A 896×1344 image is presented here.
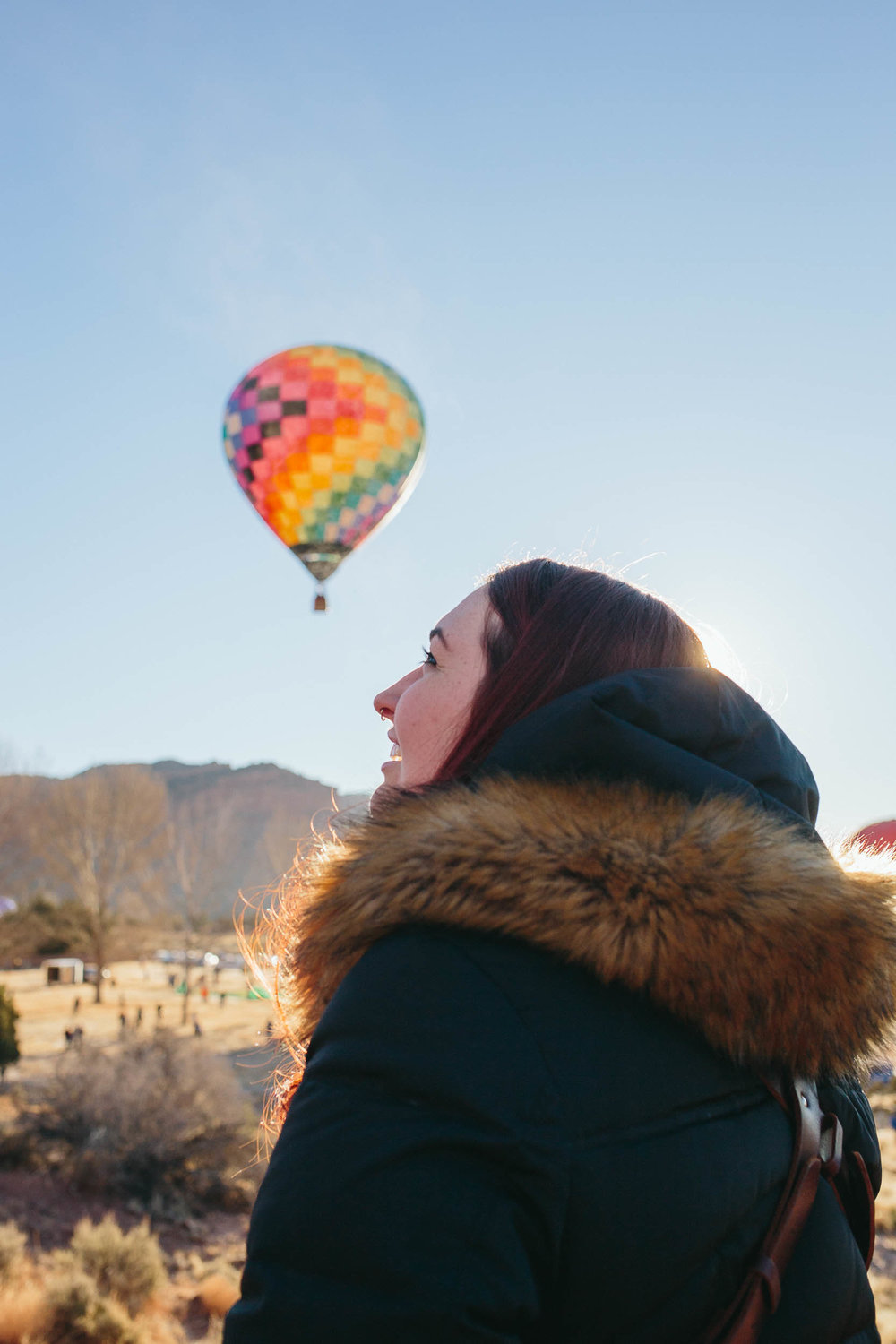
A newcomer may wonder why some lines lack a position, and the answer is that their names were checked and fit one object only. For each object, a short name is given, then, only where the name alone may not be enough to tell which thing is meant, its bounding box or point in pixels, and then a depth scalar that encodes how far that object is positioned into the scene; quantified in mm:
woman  813
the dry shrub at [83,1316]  6254
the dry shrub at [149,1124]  10055
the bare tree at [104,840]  32375
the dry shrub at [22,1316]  6109
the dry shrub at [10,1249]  7004
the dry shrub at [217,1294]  7262
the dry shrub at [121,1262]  7102
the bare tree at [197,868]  31484
